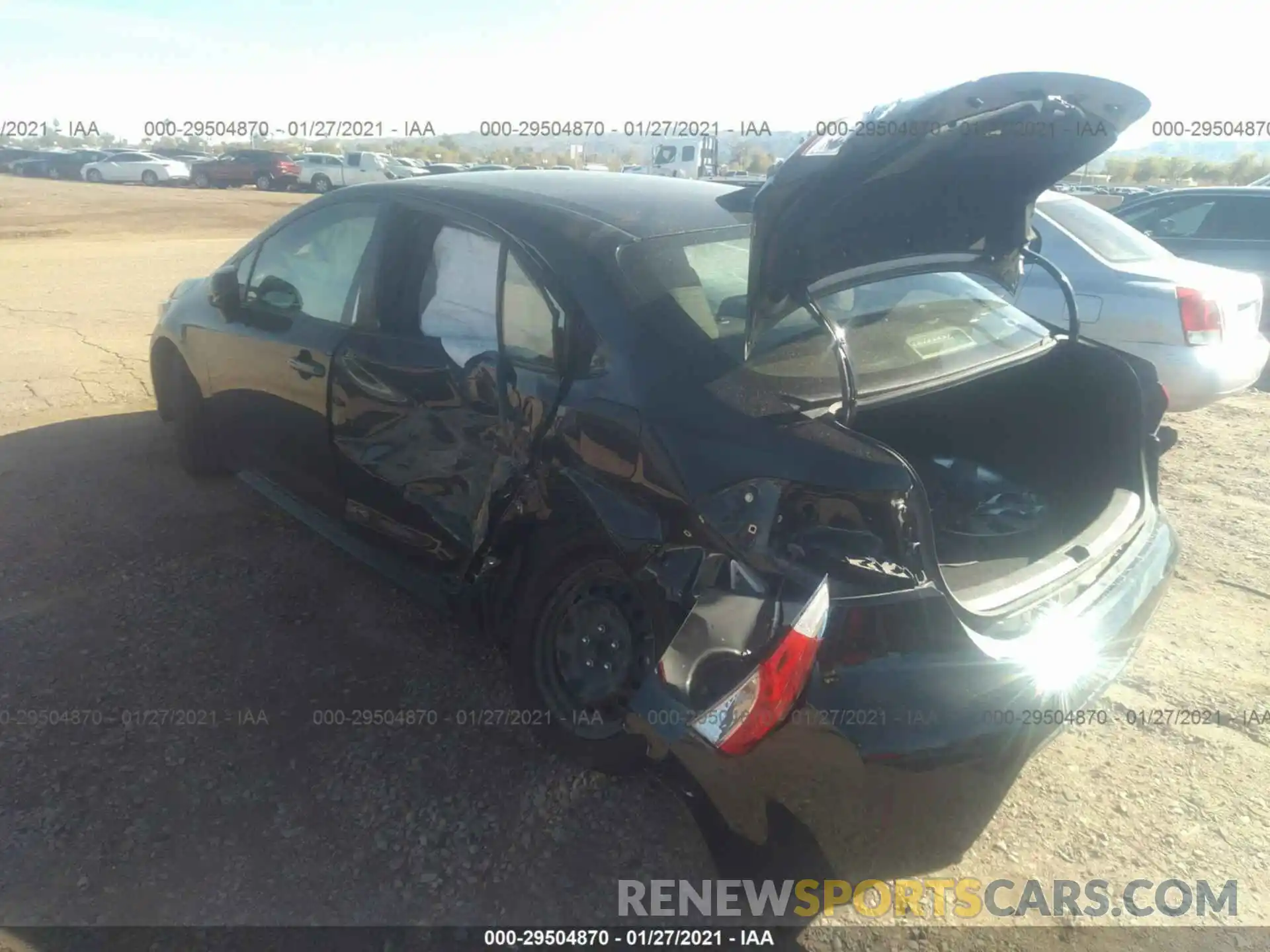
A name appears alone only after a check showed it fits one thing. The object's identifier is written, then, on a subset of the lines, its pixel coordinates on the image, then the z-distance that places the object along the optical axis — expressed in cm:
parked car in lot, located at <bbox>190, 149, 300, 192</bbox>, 3434
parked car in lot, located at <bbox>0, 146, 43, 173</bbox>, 4269
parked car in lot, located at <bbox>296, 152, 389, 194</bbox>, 3259
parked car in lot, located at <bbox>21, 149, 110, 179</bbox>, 3909
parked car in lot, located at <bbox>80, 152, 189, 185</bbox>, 3656
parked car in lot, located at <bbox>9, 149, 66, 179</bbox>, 3941
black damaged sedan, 202
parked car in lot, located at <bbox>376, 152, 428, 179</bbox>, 3005
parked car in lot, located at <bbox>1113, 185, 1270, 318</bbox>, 834
